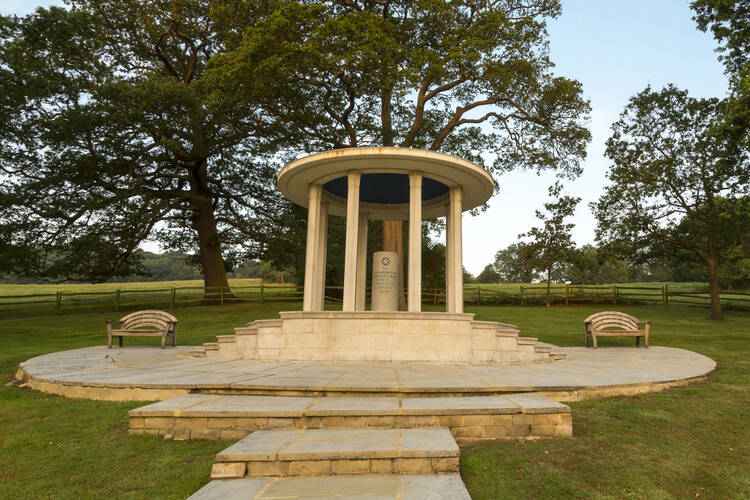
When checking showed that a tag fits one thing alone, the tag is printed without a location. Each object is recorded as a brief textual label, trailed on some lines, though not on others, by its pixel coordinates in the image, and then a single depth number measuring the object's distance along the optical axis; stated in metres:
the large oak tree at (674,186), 22.88
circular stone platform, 5.80
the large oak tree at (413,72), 17.64
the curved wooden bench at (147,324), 11.75
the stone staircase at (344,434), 3.43
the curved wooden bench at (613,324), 11.35
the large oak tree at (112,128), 20.41
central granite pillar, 12.64
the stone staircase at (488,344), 9.52
